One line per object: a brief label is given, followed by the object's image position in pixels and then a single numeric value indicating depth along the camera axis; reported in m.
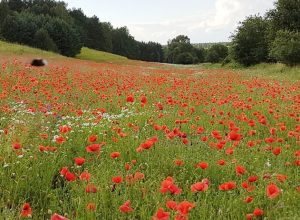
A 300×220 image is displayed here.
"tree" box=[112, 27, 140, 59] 78.73
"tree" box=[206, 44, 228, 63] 63.14
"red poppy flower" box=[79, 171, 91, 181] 2.33
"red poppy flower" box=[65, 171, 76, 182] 2.29
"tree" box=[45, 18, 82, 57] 45.14
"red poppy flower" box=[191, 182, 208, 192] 2.06
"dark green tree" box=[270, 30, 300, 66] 21.54
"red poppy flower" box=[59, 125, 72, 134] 3.14
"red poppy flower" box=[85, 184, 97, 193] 2.27
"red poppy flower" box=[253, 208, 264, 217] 1.95
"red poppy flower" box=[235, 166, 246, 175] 2.39
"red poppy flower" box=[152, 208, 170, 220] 1.63
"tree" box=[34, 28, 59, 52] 41.63
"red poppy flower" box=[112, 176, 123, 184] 2.18
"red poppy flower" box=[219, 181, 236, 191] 2.12
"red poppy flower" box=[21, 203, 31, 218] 1.85
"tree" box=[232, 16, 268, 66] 30.97
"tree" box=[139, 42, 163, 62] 91.31
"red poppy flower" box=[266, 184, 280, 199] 1.98
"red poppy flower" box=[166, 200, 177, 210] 1.92
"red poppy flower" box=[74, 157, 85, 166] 2.35
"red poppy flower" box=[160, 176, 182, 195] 2.05
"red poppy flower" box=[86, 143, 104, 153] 2.54
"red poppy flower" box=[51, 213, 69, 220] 1.47
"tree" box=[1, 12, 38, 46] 41.02
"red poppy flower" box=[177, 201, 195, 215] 1.72
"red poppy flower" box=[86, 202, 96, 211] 2.07
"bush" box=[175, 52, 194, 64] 78.11
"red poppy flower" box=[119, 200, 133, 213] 1.92
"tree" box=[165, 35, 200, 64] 78.42
